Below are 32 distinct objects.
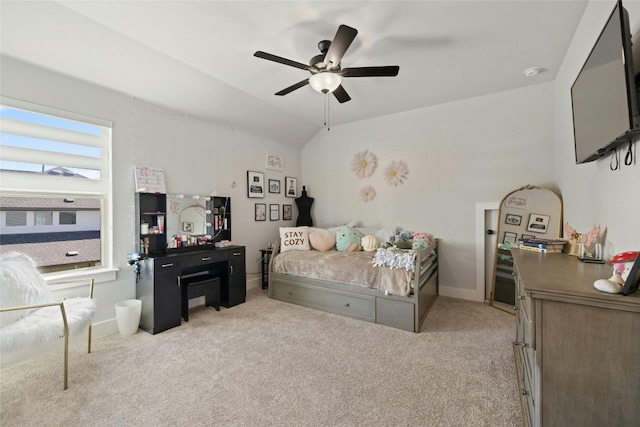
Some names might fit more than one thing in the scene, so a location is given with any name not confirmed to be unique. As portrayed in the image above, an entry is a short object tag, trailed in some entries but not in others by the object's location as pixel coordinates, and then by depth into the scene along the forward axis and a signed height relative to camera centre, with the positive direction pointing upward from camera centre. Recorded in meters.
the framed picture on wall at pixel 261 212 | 4.45 +0.03
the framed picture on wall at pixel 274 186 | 4.66 +0.48
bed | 2.85 -0.86
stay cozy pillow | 4.02 -0.39
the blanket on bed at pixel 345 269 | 2.91 -0.68
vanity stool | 3.08 -0.89
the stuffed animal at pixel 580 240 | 1.73 -0.20
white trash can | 2.71 -1.03
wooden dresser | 1.00 -0.55
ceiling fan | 2.04 +1.15
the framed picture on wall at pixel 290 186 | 4.95 +0.50
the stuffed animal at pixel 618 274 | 1.03 -0.26
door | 3.59 -0.44
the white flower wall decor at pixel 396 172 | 4.17 +0.62
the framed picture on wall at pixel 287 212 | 4.94 +0.02
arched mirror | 3.08 -0.16
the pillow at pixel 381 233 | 4.04 -0.31
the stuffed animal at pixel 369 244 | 3.93 -0.45
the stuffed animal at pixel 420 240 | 3.42 -0.36
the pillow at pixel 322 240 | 4.08 -0.40
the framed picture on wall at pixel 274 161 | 4.64 +0.91
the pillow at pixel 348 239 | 3.97 -0.39
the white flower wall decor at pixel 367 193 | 4.45 +0.33
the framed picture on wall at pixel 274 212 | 4.69 +0.03
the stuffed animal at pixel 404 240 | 3.52 -0.37
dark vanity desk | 2.78 -0.73
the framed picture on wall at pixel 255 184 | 4.30 +0.47
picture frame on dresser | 0.96 -0.25
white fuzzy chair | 1.81 -0.75
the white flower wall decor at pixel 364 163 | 4.45 +0.82
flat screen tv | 1.16 +0.60
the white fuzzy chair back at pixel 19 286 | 1.96 -0.53
